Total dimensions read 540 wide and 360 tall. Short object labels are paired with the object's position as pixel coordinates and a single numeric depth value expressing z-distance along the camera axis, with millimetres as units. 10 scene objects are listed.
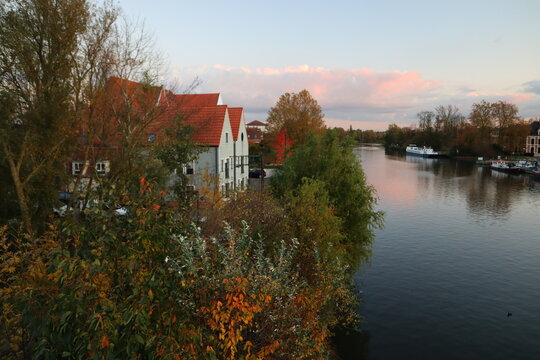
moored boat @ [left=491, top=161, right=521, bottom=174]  96312
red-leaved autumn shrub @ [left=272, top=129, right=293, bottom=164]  67812
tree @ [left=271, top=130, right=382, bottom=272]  26859
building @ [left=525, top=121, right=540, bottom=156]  133875
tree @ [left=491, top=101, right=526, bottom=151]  125250
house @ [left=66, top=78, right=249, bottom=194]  22047
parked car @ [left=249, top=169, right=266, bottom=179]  63897
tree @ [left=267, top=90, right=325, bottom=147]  72812
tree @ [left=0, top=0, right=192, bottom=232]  17422
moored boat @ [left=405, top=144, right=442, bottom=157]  142375
